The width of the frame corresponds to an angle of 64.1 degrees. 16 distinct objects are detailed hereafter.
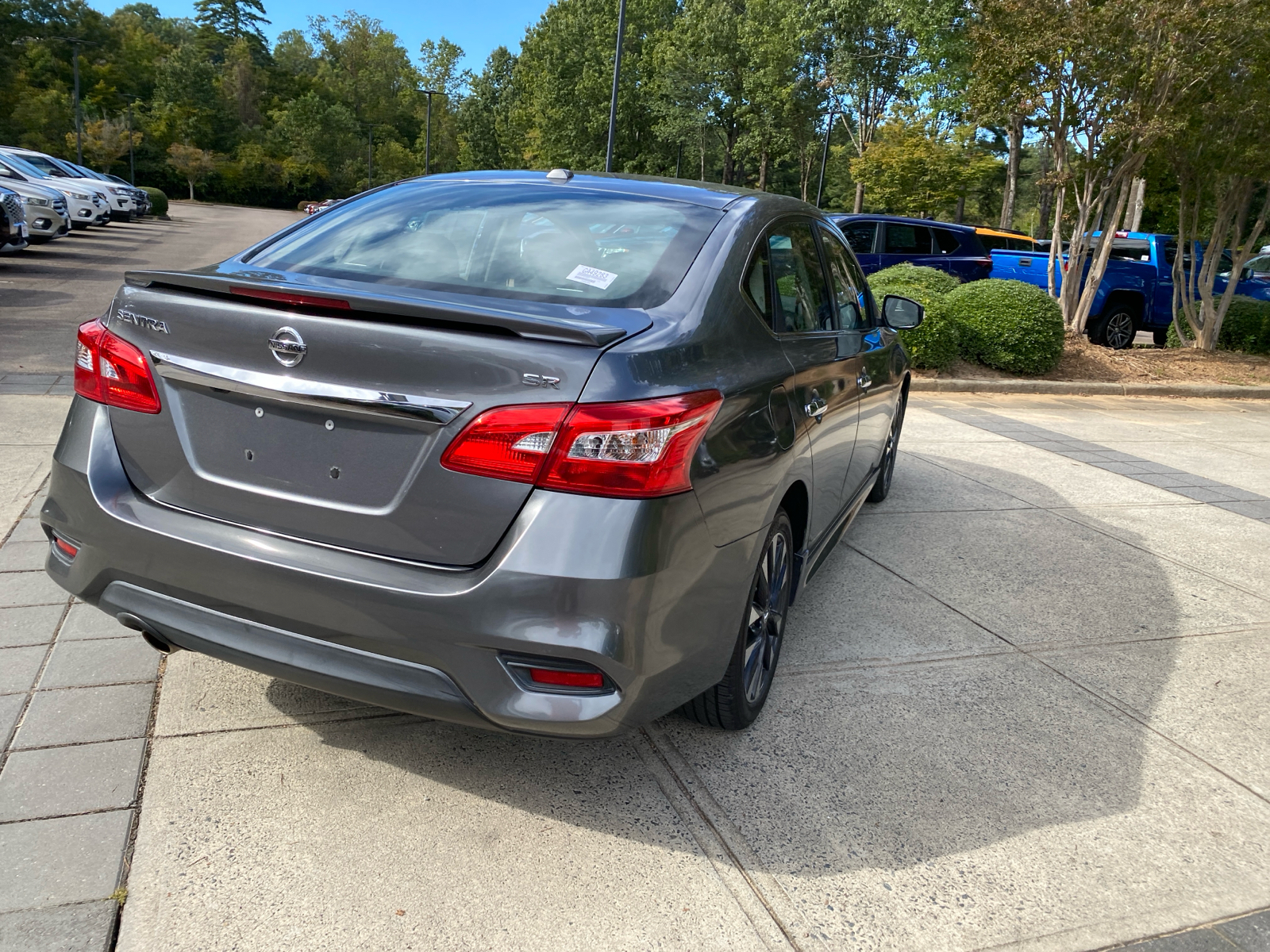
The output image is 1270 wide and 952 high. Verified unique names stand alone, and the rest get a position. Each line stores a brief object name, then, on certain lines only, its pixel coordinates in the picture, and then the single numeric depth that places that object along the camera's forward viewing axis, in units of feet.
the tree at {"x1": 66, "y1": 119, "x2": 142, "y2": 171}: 219.82
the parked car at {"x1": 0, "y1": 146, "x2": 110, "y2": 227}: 76.43
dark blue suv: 47.34
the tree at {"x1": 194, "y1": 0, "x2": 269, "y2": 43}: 388.78
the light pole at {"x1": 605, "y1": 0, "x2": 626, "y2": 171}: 84.86
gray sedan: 7.31
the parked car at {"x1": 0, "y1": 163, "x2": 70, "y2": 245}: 60.08
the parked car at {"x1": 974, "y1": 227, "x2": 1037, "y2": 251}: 52.85
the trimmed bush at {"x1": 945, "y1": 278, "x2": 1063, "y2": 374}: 39.09
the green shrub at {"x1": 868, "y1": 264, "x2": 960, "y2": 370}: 37.09
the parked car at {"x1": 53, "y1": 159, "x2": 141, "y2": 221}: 88.99
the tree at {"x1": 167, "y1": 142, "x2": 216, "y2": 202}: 240.53
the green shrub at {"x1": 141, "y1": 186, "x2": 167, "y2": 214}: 137.08
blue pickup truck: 51.26
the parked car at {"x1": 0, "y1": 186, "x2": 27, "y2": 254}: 46.11
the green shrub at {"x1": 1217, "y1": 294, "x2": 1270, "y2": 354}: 51.42
